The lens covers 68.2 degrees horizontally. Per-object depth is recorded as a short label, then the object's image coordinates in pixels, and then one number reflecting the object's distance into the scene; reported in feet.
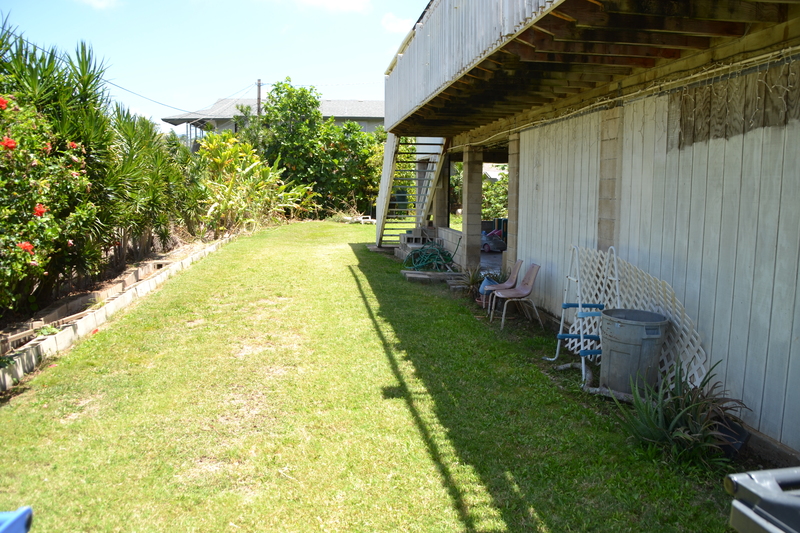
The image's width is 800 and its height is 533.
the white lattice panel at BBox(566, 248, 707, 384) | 15.24
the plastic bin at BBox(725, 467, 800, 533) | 5.17
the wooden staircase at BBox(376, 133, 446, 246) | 43.38
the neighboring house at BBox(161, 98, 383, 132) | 125.59
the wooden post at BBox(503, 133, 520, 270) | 29.43
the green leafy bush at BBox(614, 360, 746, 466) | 12.53
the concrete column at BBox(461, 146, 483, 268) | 36.17
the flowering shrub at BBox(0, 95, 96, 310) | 16.40
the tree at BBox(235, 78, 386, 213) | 81.30
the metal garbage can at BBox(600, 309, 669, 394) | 15.30
